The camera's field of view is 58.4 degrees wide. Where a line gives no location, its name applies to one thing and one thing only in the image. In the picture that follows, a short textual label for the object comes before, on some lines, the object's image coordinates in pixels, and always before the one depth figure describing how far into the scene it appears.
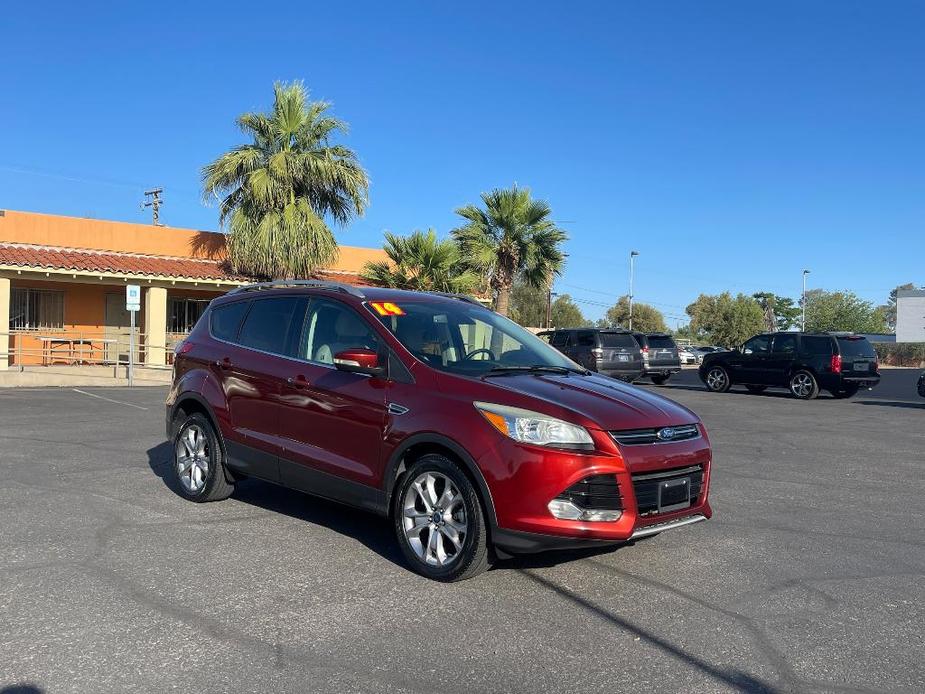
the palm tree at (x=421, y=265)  24.95
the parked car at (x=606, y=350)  21.17
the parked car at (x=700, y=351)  51.64
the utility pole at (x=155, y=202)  45.59
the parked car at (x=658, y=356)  23.38
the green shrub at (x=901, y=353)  63.06
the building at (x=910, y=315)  73.50
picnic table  23.27
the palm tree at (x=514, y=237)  27.42
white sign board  19.69
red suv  4.59
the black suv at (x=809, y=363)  19.83
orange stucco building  22.70
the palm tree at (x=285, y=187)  24.48
